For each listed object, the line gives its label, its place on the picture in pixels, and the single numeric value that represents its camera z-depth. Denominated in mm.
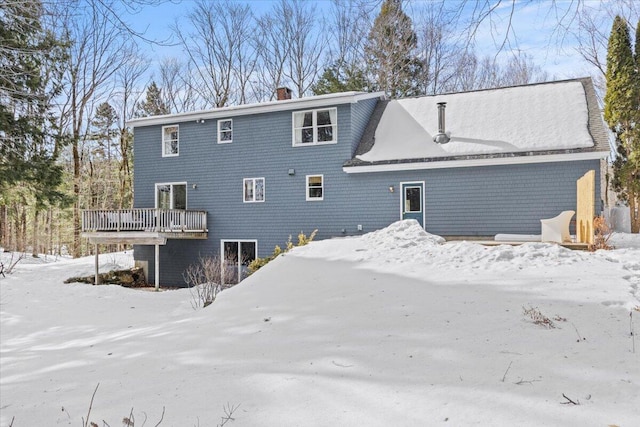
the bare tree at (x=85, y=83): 21938
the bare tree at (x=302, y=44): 26500
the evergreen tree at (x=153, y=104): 28297
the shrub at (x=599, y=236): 8773
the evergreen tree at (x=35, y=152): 13055
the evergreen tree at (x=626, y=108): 18484
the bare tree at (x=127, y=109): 26281
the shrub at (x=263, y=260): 12094
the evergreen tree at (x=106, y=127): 26562
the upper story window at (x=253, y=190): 15891
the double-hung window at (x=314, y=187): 15019
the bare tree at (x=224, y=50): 27344
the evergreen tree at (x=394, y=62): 21773
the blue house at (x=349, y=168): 12523
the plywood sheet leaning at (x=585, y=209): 9117
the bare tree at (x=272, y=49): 26859
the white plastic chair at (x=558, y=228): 10145
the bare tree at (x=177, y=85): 28656
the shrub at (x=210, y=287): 10227
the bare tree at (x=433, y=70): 20844
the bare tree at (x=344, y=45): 23031
